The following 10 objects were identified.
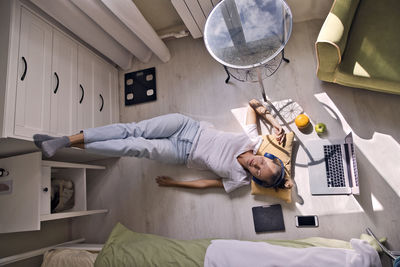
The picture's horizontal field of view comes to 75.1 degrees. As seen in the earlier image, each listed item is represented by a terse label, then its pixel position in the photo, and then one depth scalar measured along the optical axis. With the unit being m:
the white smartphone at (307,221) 1.93
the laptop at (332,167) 1.85
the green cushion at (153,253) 1.60
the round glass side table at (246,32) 1.54
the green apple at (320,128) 2.01
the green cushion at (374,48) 1.65
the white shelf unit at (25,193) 1.76
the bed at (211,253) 1.41
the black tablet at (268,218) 2.00
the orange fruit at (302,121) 2.04
